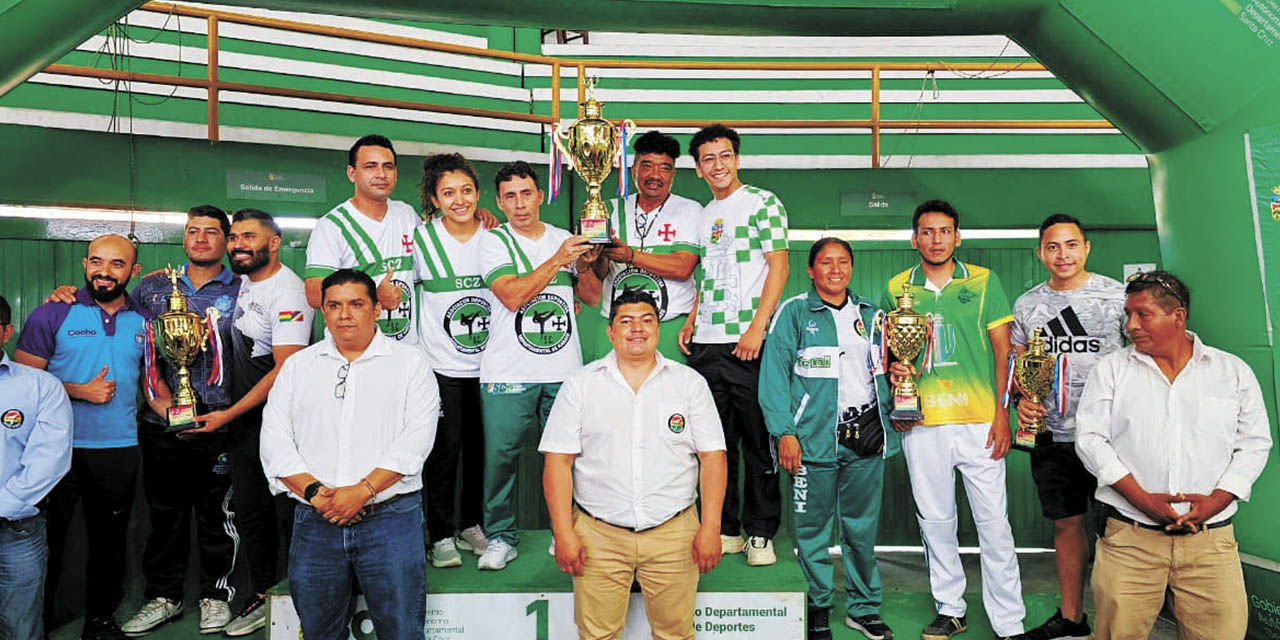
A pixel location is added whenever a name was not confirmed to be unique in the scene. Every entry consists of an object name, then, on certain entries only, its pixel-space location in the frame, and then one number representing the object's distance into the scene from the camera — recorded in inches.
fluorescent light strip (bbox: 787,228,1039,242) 250.1
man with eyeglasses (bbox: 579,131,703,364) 170.1
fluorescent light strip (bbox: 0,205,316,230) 195.0
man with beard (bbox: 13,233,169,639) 167.2
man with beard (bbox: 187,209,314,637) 169.2
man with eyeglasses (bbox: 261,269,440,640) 135.1
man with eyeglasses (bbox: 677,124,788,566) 164.1
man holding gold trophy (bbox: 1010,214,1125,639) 168.4
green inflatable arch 146.5
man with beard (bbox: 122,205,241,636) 172.6
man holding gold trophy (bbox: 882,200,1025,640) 163.8
